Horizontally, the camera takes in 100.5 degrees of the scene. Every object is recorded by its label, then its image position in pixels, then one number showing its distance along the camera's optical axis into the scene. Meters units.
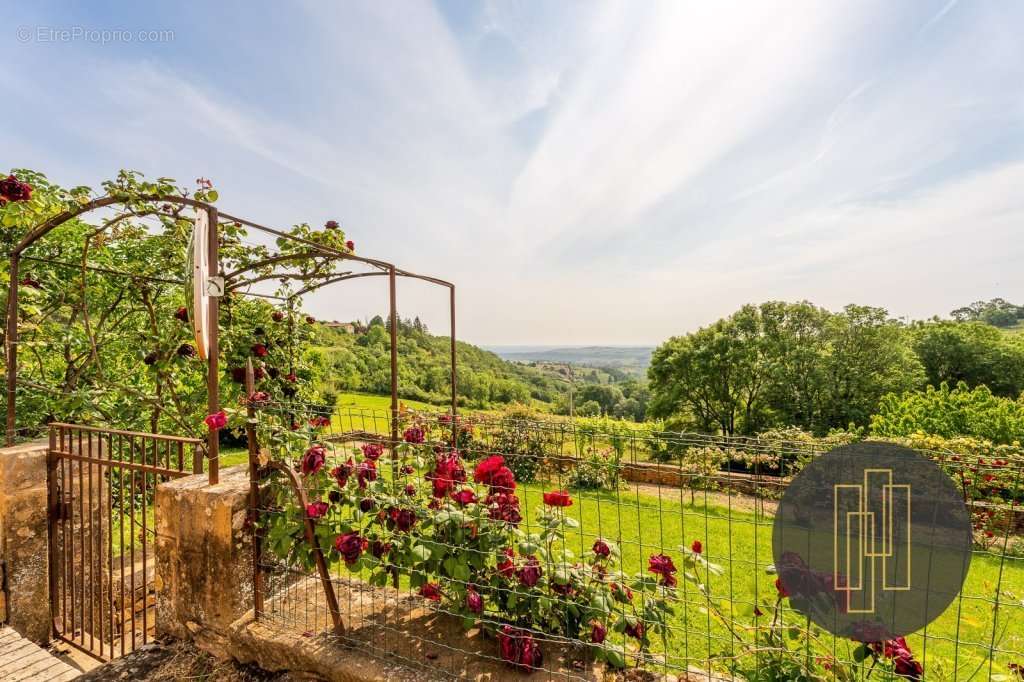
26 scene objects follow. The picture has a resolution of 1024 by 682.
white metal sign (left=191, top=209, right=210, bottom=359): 1.81
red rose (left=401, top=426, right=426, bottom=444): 2.00
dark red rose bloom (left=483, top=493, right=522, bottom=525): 1.74
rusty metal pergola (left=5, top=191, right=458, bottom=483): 1.95
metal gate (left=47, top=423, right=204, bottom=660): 2.22
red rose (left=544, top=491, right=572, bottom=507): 1.67
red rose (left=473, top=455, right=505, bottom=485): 1.85
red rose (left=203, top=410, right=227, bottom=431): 1.82
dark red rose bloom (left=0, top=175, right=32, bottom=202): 2.42
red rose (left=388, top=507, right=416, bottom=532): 1.78
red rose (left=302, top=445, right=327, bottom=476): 1.84
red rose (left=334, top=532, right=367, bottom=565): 1.70
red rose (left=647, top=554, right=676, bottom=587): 1.64
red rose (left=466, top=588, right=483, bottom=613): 1.61
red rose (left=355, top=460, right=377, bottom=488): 1.86
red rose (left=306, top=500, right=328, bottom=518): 1.76
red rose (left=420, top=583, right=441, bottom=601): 1.81
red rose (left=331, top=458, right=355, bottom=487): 1.84
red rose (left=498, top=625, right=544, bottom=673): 1.56
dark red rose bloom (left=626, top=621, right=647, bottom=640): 1.57
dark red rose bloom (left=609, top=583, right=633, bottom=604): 1.61
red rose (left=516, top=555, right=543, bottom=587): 1.62
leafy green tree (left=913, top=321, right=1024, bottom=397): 16.55
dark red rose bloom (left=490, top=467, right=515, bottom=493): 1.82
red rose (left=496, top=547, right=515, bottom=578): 1.69
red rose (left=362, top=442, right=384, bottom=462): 1.96
